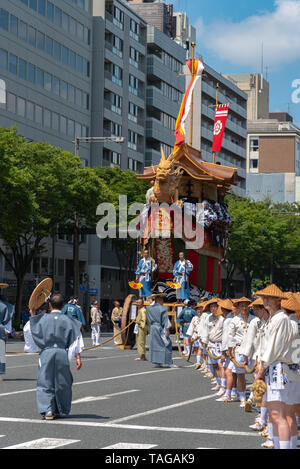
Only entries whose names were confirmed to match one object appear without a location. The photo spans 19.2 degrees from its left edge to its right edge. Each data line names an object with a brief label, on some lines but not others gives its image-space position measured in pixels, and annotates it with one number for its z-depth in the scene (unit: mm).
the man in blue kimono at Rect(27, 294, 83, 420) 12156
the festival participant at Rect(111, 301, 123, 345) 33625
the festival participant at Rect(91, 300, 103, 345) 34594
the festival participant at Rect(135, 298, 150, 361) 25359
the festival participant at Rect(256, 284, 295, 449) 8891
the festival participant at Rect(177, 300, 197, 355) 24672
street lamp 42784
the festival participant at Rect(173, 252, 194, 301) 26969
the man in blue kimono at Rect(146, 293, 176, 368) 22250
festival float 27547
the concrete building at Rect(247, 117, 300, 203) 119812
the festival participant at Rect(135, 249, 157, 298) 27328
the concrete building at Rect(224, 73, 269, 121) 140000
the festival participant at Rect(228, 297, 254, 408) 14227
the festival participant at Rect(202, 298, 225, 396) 16500
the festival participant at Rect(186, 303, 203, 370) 20672
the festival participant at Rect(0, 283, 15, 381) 18391
